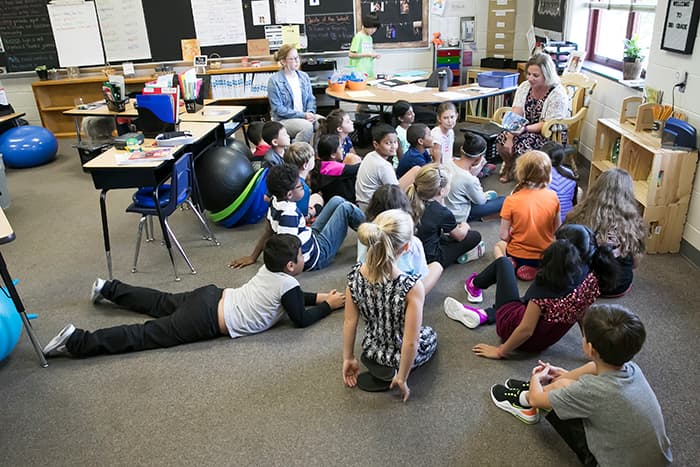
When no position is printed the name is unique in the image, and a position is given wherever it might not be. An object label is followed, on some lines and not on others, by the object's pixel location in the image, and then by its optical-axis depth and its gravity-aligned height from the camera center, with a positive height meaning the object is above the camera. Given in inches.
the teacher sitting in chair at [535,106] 174.2 -27.7
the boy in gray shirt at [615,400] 64.9 -44.4
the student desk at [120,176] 130.1 -31.9
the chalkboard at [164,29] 280.1 +1.5
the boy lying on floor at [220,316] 104.0 -52.9
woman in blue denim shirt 199.6 -24.5
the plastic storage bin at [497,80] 213.2 -22.6
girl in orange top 118.3 -39.6
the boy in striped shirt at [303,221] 123.0 -44.9
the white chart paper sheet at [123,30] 281.0 +2.7
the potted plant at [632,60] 170.9 -14.0
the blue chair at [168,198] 131.7 -38.9
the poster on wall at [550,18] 226.7 -0.7
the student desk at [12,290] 93.5 -42.6
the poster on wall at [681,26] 129.8 -3.6
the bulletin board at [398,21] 280.4 +0.9
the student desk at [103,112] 206.2 -27.4
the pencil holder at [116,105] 207.6 -25.0
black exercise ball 157.1 -39.5
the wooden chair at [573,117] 176.7 -32.4
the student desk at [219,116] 178.5 -26.7
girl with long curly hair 107.2 -38.3
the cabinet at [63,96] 283.3 -29.1
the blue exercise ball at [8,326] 100.8 -50.4
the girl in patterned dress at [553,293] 85.8 -44.3
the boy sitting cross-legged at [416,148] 158.7 -35.3
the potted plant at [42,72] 279.3 -15.9
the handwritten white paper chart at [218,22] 282.5 +4.6
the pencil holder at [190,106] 189.9 -24.0
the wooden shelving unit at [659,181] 129.2 -39.7
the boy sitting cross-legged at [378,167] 145.9 -36.0
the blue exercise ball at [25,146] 239.0 -44.1
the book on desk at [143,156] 133.6 -28.6
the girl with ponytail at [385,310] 80.0 -41.6
